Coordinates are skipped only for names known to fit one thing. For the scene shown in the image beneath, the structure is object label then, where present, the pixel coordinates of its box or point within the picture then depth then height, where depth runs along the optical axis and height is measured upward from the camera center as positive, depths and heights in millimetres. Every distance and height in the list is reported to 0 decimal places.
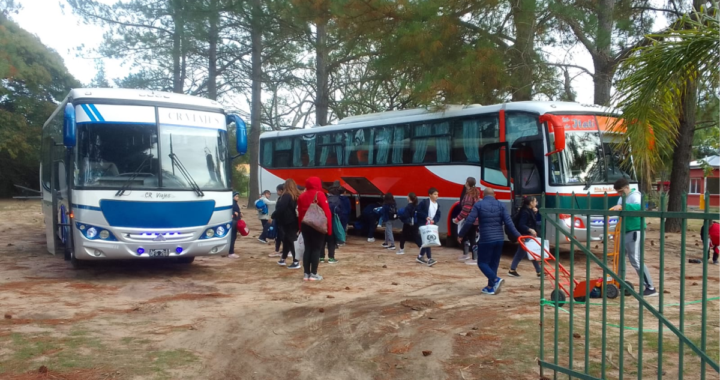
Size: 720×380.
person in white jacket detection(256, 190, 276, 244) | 15620 -1086
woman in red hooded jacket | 10336 -948
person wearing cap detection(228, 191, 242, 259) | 13188 -960
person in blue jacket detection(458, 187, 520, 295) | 9180 -888
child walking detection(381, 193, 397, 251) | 14773 -1003
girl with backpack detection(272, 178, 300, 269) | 11297 -701
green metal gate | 4059 -1661
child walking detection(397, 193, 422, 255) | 13727 -956
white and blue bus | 10102 -42
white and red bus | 13195 +452
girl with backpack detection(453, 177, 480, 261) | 12148 -683
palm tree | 6723 +1015
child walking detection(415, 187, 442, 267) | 12723 -847
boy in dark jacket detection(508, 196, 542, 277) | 11827 -832
